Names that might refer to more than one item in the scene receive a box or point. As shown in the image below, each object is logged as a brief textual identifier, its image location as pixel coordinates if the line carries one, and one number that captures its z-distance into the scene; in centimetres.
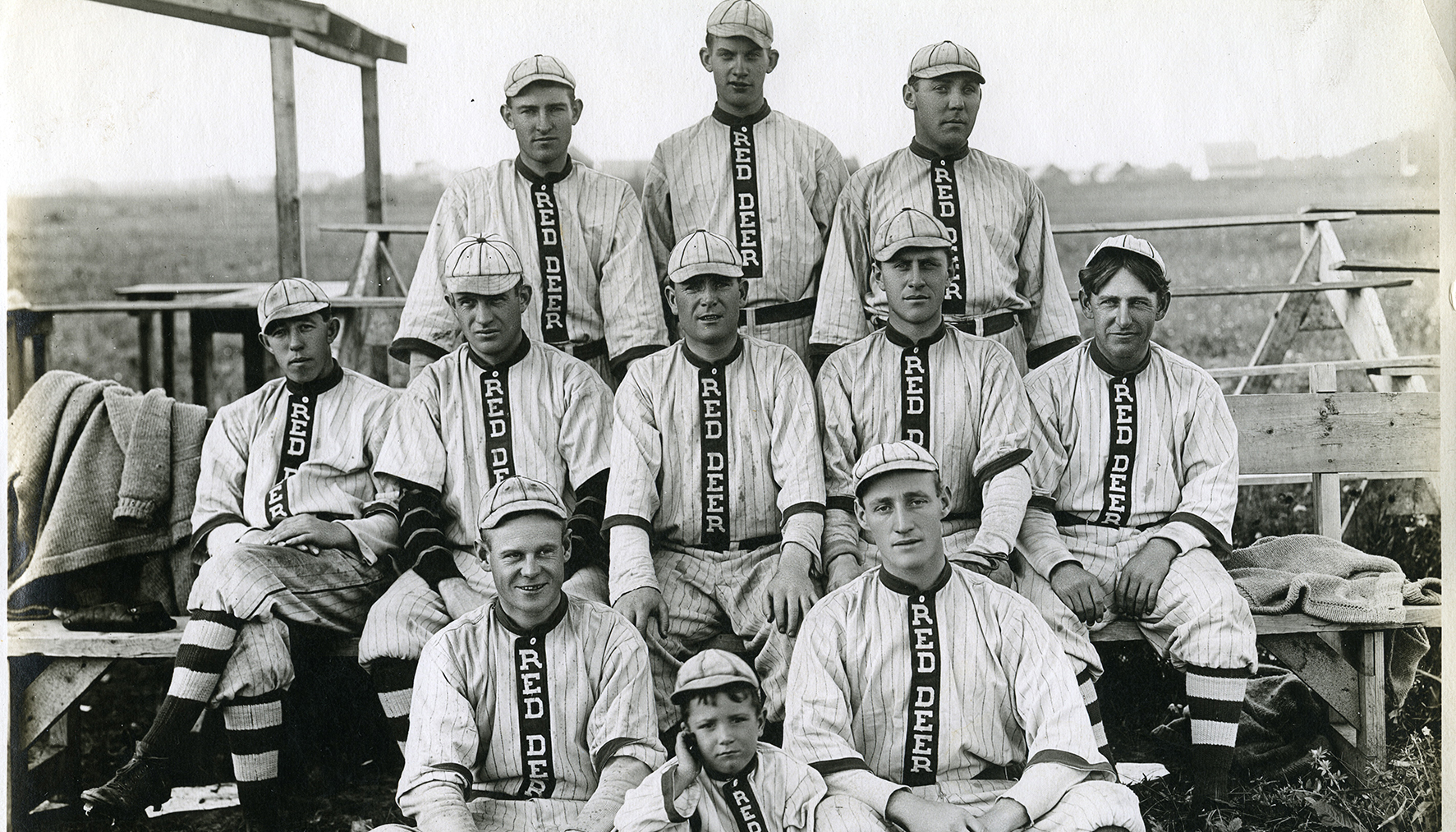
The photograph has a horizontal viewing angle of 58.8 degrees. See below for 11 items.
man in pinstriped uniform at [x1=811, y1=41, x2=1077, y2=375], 434
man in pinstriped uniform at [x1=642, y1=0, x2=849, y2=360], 452
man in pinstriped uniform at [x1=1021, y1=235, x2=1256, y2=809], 384
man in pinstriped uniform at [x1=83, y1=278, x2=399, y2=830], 375
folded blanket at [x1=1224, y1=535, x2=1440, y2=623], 398
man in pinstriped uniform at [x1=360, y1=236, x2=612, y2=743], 395
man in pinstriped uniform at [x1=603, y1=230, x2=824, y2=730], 383
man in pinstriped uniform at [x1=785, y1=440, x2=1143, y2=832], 324
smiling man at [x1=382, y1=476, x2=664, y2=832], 326
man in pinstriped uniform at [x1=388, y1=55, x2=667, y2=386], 435
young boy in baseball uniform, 305
